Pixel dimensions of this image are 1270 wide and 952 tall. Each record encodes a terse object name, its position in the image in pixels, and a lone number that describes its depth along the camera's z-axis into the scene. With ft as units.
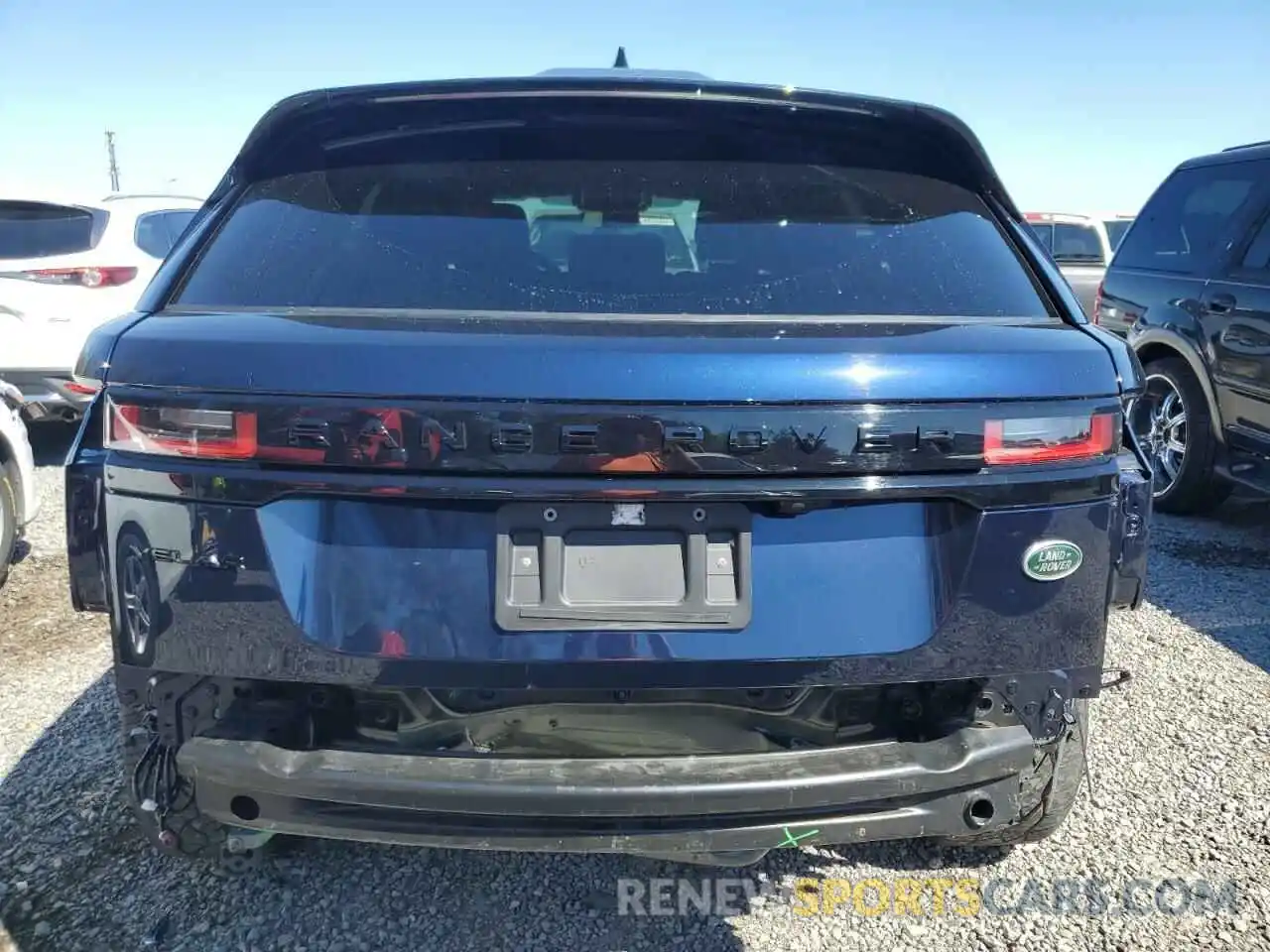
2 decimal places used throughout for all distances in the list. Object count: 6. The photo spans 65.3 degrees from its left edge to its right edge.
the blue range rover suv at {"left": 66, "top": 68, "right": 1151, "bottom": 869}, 5.73
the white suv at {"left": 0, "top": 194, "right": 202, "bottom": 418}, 21.04
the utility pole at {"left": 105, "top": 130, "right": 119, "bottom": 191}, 179.83
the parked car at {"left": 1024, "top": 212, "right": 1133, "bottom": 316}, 42.68
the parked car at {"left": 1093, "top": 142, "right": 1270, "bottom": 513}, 16.49
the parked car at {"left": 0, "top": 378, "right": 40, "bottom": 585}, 15.06
